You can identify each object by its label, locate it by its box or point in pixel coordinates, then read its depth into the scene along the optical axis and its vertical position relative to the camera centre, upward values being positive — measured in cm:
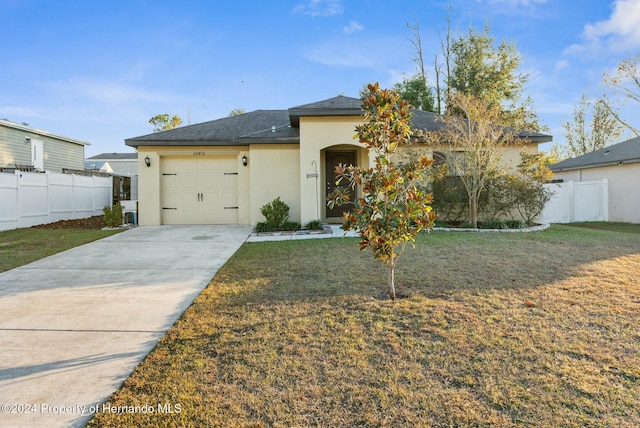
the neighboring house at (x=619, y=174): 1357 +116
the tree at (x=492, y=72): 2181 +831
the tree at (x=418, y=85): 2295 +799
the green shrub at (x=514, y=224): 1029 -67
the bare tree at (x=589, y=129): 2528 +547
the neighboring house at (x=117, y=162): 2728 +373
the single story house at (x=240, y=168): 1057 +124
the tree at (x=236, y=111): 3077 +834
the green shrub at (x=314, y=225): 1037 -64
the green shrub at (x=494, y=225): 1016 -69
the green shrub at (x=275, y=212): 1058 -24
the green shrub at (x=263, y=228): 1062 -73
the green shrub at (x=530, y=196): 1023 +16
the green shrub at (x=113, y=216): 1156 -34
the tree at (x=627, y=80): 1556 +560
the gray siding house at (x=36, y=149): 1726 +327
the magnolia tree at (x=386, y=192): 393 +13
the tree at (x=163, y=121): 3531 +863
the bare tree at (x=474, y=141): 969 +175
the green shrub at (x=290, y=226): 1070 -69
